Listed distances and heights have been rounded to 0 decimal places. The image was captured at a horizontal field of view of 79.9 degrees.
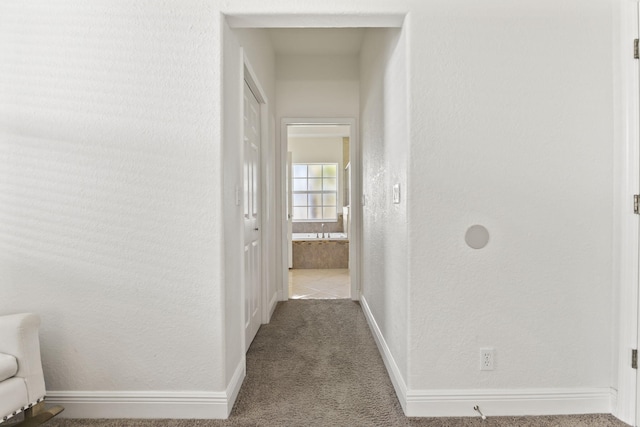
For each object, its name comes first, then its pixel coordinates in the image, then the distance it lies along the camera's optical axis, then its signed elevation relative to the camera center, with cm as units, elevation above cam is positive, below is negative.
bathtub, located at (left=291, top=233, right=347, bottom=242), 686 -63
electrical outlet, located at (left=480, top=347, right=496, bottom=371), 192 -78
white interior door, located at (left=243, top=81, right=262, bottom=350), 284 -11
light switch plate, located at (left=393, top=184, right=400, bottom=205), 216 +5
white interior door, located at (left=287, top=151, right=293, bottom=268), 502 +2
